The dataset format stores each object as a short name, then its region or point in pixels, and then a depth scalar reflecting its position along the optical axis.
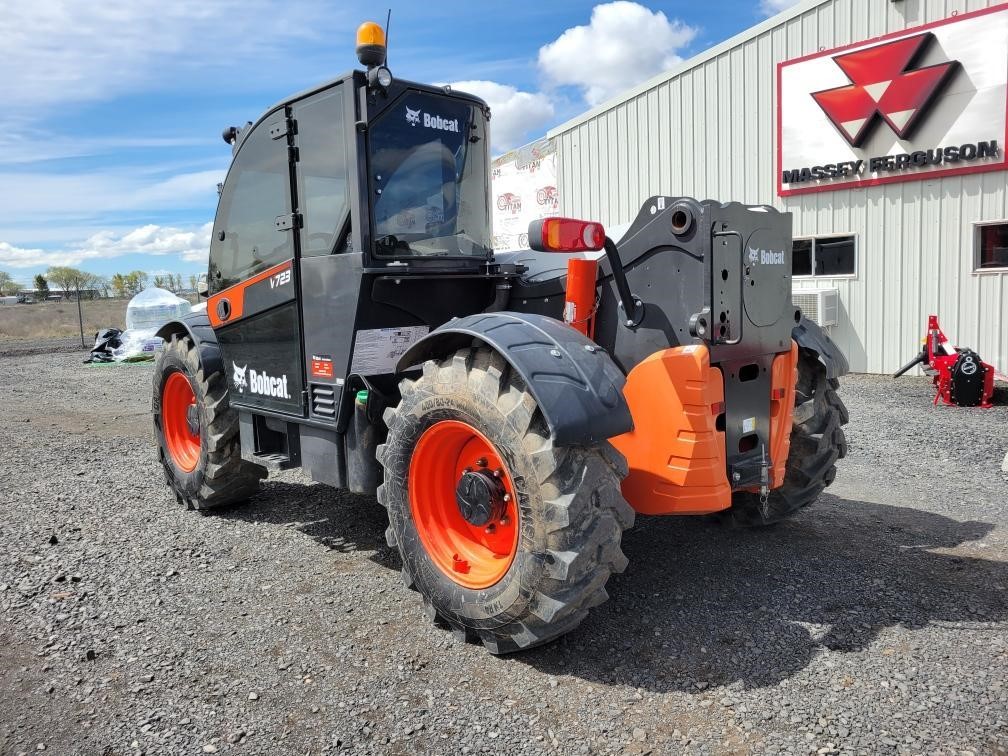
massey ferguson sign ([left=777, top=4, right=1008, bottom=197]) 9.82
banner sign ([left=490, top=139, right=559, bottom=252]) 15.67
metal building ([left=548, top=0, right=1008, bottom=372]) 10.06
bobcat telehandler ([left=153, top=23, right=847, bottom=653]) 3.10
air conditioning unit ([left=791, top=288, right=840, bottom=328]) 11.39
